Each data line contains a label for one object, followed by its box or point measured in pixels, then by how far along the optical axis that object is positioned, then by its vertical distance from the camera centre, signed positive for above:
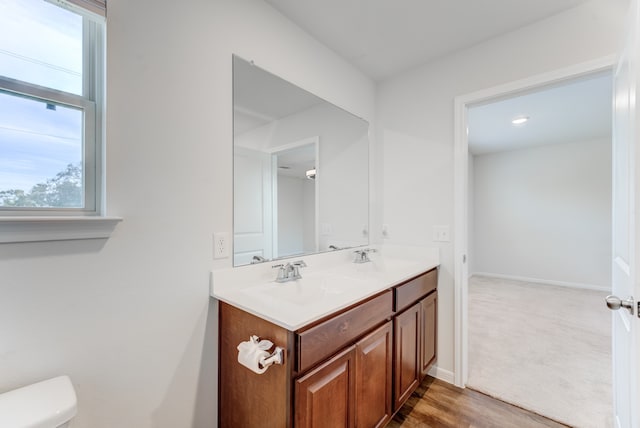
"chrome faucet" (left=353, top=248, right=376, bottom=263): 2.11 -0.35
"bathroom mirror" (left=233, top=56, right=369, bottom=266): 1.46 +0.28
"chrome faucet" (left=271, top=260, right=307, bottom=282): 1.50 -0.33
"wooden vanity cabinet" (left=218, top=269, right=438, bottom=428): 0.99 -0.69
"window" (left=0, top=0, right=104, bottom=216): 0.88 +0.38
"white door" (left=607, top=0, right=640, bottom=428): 0.92 -0.07
